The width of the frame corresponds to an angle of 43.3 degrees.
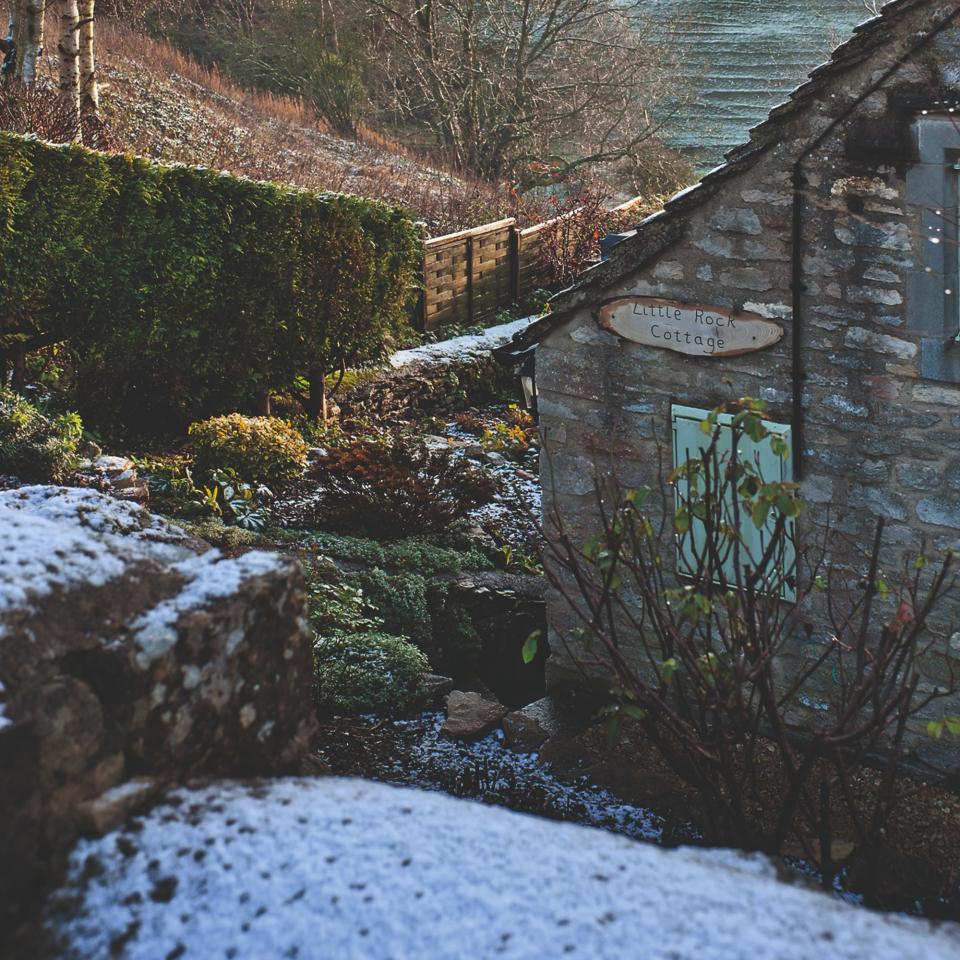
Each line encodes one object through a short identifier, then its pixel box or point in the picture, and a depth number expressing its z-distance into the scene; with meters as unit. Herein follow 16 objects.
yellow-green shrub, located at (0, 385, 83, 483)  9.09
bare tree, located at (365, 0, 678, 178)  22.77
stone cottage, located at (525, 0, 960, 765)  5.74
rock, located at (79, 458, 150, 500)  9.27
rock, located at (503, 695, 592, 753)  7.33
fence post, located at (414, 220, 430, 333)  15.06
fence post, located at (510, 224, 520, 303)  16.92
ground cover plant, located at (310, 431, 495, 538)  10.27
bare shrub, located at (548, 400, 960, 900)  3.81
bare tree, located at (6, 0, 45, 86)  15.09
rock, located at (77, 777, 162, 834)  2.12
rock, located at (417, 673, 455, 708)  7.65
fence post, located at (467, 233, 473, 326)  15.97
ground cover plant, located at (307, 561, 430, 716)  7.45
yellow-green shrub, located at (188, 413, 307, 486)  10.67
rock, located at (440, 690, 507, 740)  7.34
